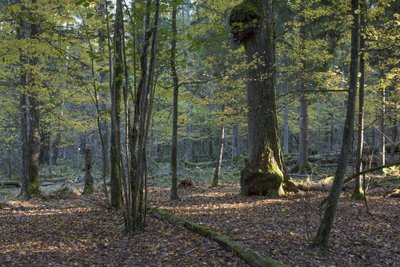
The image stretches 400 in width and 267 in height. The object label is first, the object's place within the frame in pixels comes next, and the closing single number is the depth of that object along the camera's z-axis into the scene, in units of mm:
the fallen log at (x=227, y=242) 3990
